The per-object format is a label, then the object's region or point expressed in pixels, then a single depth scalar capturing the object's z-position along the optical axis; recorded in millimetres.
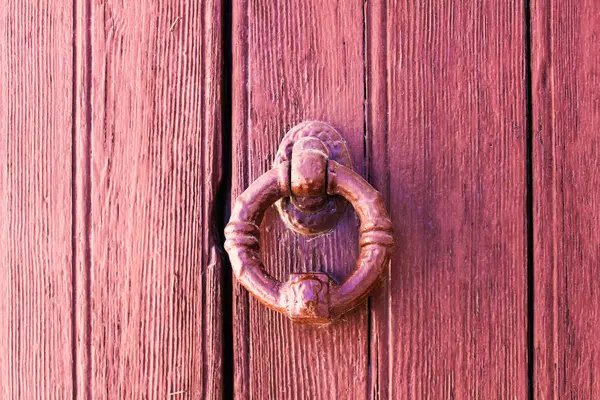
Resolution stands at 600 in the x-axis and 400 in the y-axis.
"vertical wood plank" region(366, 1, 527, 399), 1154
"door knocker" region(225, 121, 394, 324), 1114
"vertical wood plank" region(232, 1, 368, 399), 1159
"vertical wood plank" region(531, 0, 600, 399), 1151
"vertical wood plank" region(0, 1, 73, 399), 1185
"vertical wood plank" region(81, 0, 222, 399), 1168
